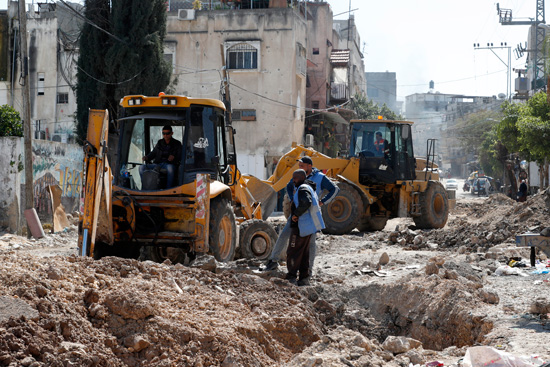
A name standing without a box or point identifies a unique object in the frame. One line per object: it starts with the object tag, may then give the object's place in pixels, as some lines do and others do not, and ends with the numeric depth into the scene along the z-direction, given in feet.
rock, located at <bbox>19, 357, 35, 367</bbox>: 30.66
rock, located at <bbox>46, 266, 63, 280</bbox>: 39.36
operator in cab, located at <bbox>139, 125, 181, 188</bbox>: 63.51
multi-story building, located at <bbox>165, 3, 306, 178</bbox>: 217.36
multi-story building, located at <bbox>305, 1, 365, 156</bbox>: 267.39
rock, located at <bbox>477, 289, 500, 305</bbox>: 51.42
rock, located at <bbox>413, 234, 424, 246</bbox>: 96.12
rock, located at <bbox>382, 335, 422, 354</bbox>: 42.39
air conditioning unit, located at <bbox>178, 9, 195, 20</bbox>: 216.33
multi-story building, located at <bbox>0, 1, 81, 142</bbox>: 197.77
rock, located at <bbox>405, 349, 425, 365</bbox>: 39.34
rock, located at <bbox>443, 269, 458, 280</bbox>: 57.11
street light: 405.61
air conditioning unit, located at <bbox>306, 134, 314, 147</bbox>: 209.01
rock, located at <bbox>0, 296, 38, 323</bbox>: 32.88
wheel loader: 112.16
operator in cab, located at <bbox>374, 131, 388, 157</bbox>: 116.98
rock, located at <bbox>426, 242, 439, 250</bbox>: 96.12
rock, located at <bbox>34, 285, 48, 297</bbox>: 36.06
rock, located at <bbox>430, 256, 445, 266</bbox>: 61.05
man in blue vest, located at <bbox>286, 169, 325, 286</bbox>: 56.95
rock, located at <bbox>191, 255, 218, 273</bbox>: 53.55
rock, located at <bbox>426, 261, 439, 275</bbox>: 58.90
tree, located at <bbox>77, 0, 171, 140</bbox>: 156.35
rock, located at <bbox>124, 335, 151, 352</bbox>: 34.81
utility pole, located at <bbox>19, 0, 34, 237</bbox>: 101.96
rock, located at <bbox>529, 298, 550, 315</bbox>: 45.42
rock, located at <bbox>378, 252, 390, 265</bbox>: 73.15
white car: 382.40
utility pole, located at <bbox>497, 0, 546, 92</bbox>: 321.32
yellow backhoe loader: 59.98
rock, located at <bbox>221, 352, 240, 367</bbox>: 35.17
